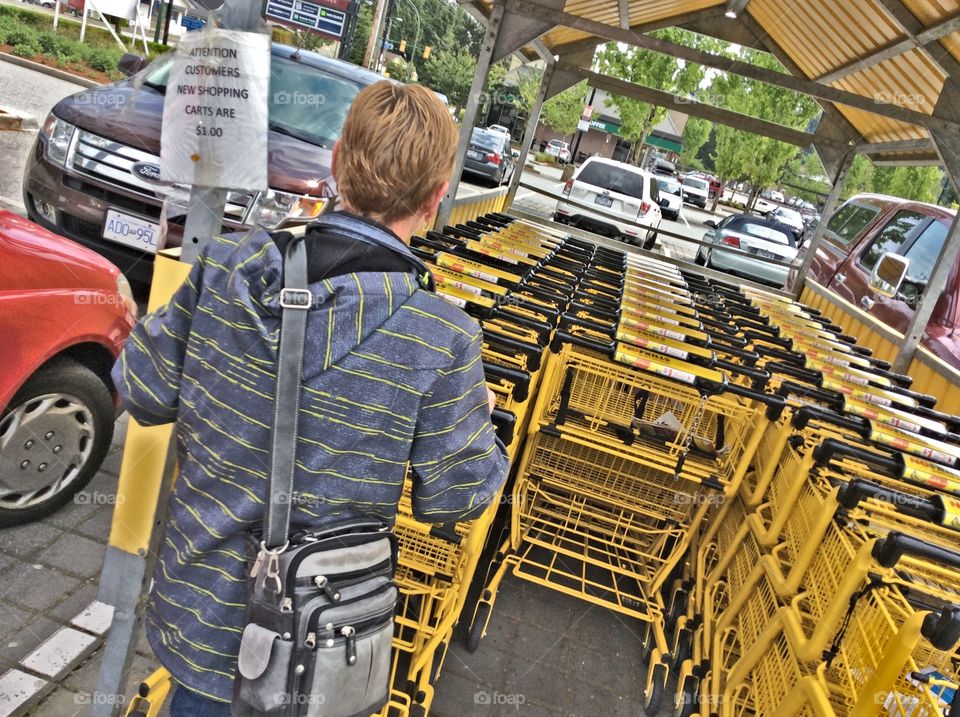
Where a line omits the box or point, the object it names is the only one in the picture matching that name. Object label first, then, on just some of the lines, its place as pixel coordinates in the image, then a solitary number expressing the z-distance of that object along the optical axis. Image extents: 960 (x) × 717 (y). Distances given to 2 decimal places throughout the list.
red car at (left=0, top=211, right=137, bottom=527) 3.18
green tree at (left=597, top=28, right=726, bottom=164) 30.88
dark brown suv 5.73
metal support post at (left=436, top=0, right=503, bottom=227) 6.85
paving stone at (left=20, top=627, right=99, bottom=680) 2.92
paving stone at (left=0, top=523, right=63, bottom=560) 3.46
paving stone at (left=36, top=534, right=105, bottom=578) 3.48
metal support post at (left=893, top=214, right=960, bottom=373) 6.16
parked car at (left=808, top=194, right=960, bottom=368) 6.51
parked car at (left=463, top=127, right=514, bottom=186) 22.73
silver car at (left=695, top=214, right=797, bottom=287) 15.46
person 1.55
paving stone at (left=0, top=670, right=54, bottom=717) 2.73
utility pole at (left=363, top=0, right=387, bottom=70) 25.72
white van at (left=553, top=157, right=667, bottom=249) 16.55
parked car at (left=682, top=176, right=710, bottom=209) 42.34
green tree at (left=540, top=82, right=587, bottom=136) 49.69
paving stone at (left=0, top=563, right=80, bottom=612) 3.22
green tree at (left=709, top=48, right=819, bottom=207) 31.35
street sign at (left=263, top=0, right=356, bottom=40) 19.64
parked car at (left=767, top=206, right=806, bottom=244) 31.12
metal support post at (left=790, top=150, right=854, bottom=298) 8.77
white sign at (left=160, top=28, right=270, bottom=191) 2.04
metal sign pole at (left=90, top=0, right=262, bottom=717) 2.34
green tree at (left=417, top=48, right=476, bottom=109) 41.38
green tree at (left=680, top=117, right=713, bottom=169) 48.38
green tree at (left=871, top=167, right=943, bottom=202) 33.00
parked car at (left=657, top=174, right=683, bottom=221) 29.45
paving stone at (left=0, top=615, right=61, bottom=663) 2.96
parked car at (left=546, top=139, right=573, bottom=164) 47.81
